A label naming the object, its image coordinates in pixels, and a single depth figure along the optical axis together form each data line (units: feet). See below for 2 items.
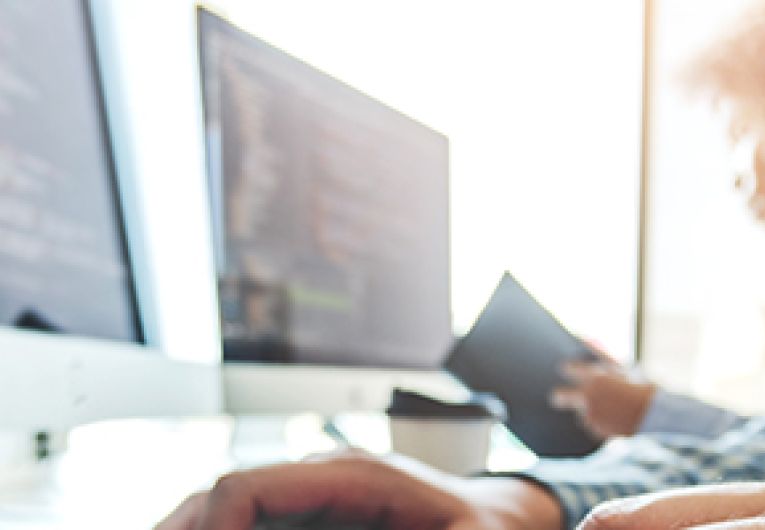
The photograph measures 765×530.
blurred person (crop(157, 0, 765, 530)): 0.84
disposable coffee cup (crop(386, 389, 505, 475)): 2.13
